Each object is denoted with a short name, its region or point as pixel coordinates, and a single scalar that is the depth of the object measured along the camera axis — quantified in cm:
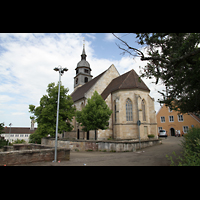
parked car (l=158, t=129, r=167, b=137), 2869
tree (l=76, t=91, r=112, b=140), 1684
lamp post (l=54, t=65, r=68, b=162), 1127
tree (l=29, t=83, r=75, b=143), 1853
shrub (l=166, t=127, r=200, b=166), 421
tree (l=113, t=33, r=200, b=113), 558
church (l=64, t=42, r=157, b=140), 2188
